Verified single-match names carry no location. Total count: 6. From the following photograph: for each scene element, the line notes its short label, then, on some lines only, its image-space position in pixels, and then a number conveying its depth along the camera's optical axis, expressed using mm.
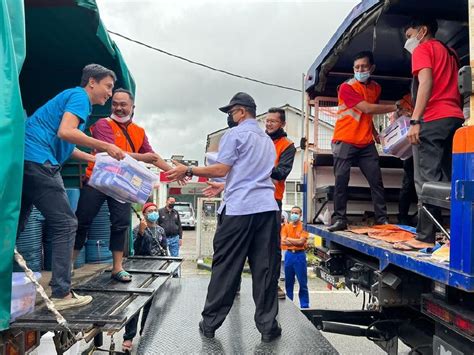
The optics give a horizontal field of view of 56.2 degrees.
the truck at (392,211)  2258
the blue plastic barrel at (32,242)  3830
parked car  27344
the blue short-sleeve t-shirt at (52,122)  2992
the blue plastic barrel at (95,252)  4910
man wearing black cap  3002
